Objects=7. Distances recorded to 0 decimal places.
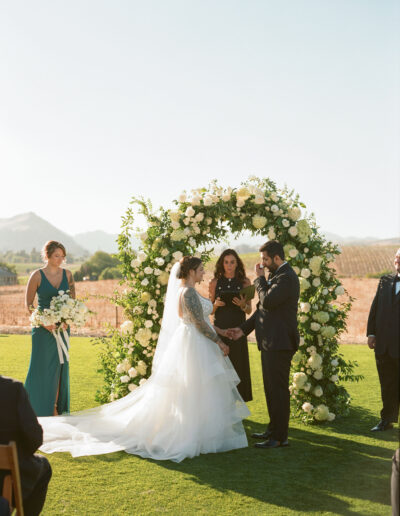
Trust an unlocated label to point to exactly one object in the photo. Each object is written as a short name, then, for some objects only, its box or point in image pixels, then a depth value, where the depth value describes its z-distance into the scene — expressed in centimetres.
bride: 596
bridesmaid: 721
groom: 614
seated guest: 330
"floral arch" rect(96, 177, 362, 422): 754
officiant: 774
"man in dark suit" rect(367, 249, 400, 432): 683
